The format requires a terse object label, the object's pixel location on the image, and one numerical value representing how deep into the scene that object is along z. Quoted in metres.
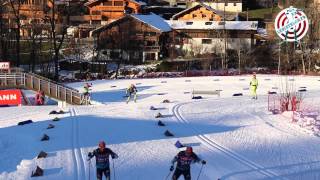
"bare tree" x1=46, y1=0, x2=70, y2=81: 72.51
